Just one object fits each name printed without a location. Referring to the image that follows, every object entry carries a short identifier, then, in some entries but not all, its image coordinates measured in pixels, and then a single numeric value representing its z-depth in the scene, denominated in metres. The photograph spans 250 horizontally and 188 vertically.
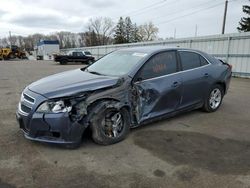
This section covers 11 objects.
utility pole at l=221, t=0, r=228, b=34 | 21.44
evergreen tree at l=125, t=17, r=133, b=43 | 51.12
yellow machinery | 31.89
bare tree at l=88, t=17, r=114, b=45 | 57.43
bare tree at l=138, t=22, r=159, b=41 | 57.91
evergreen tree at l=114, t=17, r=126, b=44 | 49.85
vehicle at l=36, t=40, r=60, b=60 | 35.28
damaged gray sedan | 2.73
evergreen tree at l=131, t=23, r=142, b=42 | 51.71
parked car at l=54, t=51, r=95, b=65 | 21.41
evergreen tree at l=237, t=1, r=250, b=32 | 26.48
